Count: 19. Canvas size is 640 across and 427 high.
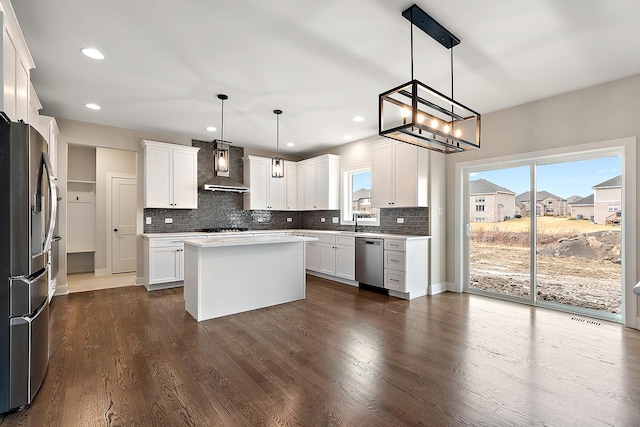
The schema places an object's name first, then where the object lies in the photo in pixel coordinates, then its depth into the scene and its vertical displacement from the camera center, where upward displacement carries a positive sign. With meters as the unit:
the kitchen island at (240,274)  3.65 -0.76
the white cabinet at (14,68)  1.97 +1.07
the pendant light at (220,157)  4.12 +0.75
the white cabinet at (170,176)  5.32 +0.69
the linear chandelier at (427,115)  2.23 +0.78
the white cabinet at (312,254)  6.19 -0.80
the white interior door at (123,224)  6.58 -0.20
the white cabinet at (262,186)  6.53 +0.60
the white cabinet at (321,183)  6.39 +0.67
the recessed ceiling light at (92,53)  2.83 +1.49
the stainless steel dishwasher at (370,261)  4.91 -0.76
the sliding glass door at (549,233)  3.67 -0.25
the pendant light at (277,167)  4.58 +0.70
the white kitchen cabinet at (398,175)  4.78 +0.63
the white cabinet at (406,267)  4.57 -0.79
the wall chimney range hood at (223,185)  5.48 +0.53
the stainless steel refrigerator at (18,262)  1.92 -0.30
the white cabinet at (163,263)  5.05 -0.79
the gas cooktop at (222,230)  6.02 -0.30
